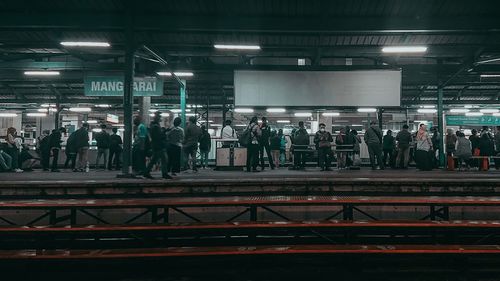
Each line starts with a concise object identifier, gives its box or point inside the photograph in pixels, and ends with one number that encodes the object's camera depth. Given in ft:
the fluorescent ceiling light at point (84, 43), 29.74
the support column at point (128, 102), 25.59
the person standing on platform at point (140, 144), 25.93
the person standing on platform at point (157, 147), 23.95
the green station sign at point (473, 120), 50.67
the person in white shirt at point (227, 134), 36.56
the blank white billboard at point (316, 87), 31.35
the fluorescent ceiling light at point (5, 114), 70.85
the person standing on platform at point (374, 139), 32.99
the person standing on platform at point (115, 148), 36.19
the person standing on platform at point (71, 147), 35.12
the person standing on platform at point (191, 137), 29.91
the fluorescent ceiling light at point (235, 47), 30.42
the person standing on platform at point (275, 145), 38.11
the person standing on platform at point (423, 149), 33.81
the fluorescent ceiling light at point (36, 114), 75.25
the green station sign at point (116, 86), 34.71
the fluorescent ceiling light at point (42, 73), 42.11
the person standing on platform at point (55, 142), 36.10
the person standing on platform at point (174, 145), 26.32
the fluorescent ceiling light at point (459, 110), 67.56
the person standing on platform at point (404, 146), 36.22
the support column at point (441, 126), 42.78
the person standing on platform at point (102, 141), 36.52
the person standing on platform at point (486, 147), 37.88
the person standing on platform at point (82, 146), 34.76
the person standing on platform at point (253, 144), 29.63
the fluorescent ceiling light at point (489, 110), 66.90
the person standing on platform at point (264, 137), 31.30
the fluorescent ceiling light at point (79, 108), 66.49
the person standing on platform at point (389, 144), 38.19
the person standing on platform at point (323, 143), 33.91
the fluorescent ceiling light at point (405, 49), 30.55
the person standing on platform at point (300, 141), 35.57
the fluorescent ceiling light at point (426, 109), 67.46
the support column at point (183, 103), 41.01
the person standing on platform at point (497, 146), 39.49
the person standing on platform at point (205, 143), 35.94
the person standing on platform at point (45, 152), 36.76
